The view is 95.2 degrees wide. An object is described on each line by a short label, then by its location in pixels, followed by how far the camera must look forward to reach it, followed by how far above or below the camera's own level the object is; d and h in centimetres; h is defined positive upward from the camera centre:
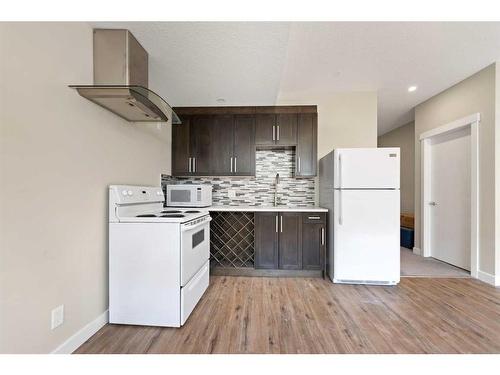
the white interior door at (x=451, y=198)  320 -16
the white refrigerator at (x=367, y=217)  267 -35
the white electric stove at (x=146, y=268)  183 -66
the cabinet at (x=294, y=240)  295 -68
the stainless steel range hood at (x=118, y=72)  164 +88
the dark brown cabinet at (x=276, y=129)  331 +85
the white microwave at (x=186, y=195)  313 -11
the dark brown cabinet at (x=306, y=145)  329 +61
